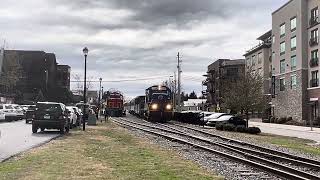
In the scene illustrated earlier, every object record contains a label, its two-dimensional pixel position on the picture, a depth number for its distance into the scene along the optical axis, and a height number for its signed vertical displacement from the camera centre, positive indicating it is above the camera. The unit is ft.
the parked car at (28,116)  142.02 -0.19
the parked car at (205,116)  173.55 -0.13
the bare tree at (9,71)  260.62 +22.57
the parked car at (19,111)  165.58 +1.18
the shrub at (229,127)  141.65 -2.88
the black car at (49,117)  99.45 -0.29
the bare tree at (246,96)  171.94 +6.58
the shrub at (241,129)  136.42 -3.24
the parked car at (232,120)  158.81 -1.15
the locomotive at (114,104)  263.90 +5.84
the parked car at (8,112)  154.94 +0.95
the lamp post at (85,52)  119.75 +14.29
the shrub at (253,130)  134.28 -3.45
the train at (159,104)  185.26 +4.14
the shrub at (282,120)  234.74 -1.59
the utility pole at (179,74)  294.46 +24.30
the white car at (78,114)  136.26 +0.40
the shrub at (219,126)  146.43 -2.74
